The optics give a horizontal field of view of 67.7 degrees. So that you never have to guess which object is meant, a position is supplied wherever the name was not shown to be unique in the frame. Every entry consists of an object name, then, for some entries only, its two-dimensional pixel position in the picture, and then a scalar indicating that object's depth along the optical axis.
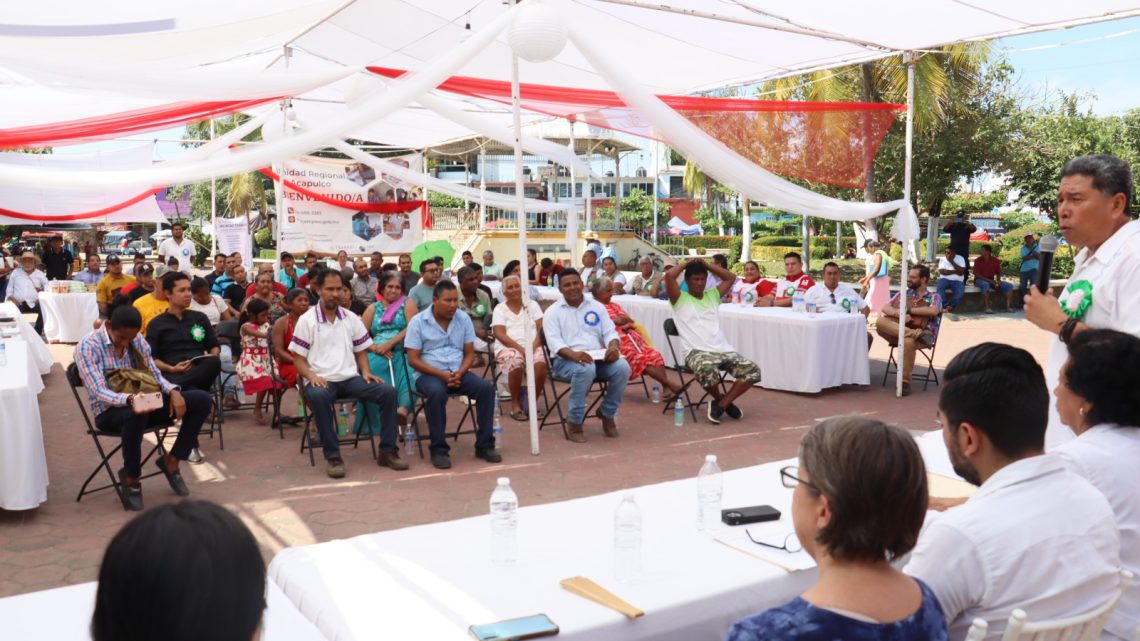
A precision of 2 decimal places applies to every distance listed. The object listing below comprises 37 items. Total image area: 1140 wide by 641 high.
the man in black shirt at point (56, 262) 16.91
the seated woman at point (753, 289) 9.81
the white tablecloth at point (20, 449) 4.89
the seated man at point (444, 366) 6.21
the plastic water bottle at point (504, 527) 2.46
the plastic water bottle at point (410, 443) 6.56
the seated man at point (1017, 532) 1.85
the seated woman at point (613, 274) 11.69
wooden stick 2.10
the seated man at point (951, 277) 13.20
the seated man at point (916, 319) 8.75
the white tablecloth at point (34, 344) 9.20
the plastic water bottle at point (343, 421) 6.81
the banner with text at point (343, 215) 10.95
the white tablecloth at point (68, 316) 12.74
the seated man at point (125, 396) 5.16
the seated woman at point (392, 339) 6.81
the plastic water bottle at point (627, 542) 2.35
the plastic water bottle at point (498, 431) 6.75
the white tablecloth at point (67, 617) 2.03
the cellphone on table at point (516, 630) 1.97
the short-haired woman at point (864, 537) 1.51
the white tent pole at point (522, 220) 6.07
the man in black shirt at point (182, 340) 6.25
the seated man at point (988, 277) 16.45
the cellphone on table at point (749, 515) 2.76
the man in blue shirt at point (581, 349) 6.94
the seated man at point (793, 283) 9.61
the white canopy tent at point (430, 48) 5.08
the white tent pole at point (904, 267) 8.02
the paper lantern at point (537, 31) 5.48
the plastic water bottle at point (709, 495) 2.78
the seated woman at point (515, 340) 7.41
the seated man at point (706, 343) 7.66
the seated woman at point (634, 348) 7.99
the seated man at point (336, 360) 6.14
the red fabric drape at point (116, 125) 5.26
